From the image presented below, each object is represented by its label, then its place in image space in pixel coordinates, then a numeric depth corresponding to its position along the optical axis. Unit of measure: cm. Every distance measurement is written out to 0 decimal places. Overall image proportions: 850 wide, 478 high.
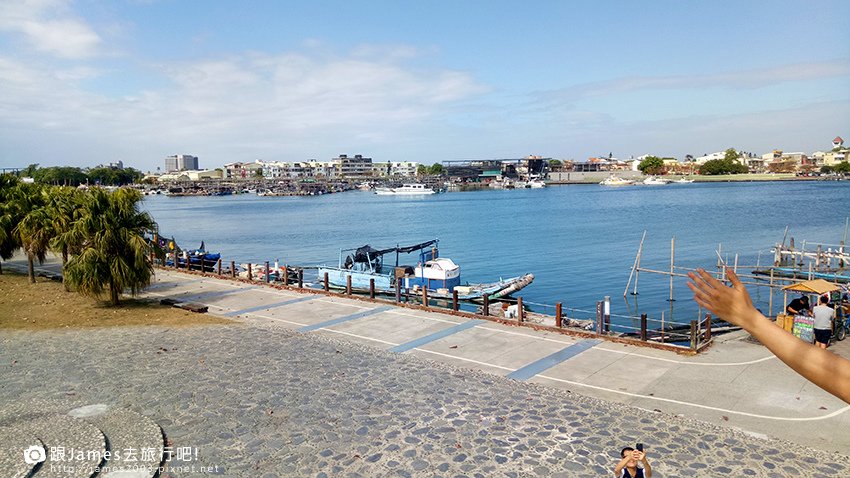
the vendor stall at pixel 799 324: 1717
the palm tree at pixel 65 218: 2412
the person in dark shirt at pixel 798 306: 1864
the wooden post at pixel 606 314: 2023
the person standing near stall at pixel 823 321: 1586
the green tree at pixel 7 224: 3012
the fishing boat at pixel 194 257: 3975
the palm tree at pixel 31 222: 2781
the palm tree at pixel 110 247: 2309
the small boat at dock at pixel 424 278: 3488
